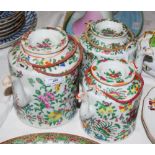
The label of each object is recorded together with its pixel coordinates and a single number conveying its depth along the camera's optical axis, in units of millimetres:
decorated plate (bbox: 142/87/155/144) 901
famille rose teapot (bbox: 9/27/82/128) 836
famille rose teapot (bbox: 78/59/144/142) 825
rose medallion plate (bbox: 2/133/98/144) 885
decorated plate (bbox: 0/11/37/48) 1119
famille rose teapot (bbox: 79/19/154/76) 910
